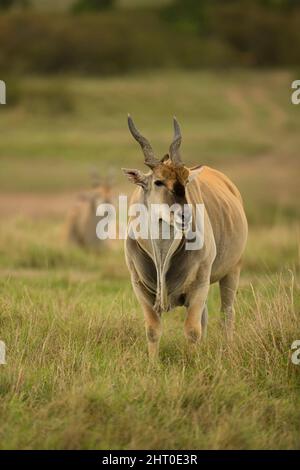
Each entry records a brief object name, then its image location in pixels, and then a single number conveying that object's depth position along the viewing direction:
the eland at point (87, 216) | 29.59
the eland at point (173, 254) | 13.36
